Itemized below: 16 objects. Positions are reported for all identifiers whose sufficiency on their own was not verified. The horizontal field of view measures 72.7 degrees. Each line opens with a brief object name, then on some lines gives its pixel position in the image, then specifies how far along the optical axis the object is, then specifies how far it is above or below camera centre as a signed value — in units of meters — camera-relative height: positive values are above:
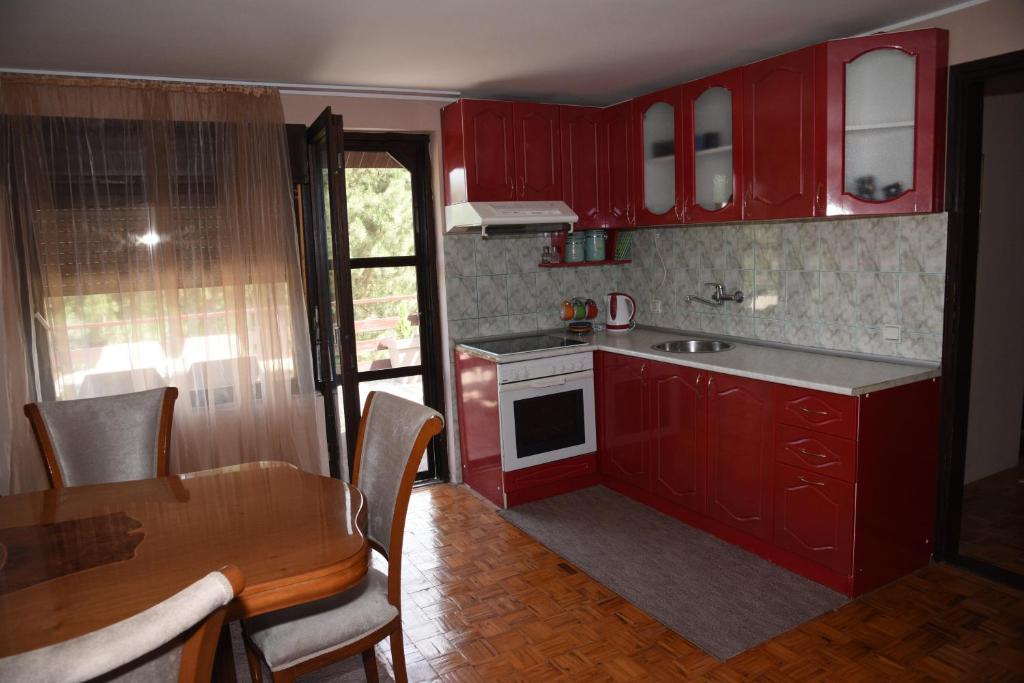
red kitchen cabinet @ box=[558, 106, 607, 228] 4.28 +0.61
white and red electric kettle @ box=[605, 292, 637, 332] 4.54 -0.34
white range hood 3.85 +0.26
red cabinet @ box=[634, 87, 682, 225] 3.86 +0.56
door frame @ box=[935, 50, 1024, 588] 2.80 -0.16
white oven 3.91 -0.85
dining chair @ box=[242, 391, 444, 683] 1.90 -0.95
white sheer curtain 3.23 +0.11
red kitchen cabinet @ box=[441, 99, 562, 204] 3.96 +0.65
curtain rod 3.64 +1.00
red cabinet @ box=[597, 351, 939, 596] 2.80 -0.96
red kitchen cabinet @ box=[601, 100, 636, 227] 4.22 +0.58
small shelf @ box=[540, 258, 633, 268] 4.51 -0.02
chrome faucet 3.97 -0.25
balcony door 3.91 -0.04
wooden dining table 1.45 -0.66
